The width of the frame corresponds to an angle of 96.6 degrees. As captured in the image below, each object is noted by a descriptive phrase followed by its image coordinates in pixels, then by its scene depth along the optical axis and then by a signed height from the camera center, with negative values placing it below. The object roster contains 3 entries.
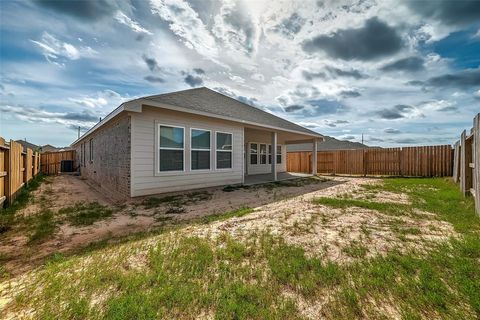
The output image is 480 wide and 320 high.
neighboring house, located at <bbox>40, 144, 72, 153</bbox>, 54.22 +3.02
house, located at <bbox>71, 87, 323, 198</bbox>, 6.98 +0.62
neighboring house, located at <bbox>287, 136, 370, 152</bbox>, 34.69 +2.23
